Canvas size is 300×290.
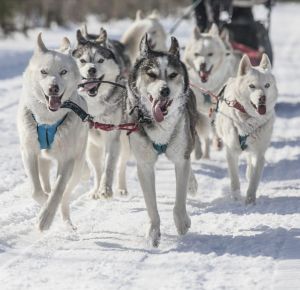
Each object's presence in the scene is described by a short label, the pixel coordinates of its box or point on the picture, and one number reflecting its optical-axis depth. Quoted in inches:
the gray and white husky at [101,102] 388.8
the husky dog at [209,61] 511.9
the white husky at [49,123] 291.9
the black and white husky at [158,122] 295.4
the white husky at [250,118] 378.9
